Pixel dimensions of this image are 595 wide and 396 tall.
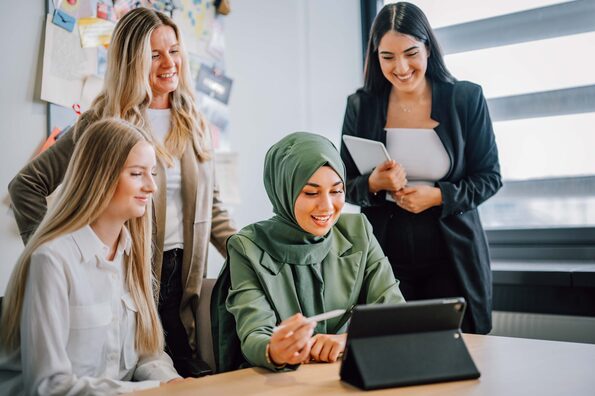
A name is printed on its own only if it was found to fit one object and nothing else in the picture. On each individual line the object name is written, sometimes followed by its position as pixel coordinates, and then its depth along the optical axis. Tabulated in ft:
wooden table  3.56
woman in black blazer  6.04
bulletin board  6.71
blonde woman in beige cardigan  5.73
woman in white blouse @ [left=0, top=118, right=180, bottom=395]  4.17
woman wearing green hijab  4.75
